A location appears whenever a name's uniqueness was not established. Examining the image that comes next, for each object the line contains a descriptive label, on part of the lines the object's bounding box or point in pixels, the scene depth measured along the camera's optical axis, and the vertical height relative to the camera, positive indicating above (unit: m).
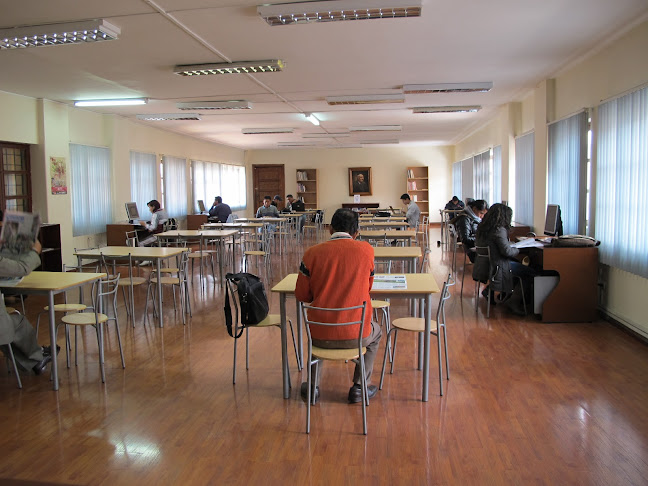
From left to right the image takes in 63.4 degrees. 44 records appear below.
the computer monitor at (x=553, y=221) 6.14 -0.22
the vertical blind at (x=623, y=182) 4.56 +0.19
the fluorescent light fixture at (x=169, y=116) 9.65 +1.69
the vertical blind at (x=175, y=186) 12.38 +0.50
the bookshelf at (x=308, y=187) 18.45 +0.66
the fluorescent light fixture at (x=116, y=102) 8.30 +1.70
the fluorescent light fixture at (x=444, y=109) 9.34 +1.71
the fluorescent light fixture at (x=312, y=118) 10.21 +1.77
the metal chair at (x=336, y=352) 2.88 -0.83
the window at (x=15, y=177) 7.97 +0.49
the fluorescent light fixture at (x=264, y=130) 12.31 +1.79
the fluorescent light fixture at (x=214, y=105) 8.45 +1.65
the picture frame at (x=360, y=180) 18.33 +0.87
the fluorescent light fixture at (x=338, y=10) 3.99 +1.51
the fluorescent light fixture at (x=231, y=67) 5.88 +1.58
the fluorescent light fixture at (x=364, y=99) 8.10 +1.66
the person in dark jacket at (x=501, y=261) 5.48 -0.61
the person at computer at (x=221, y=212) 11.66 -0.13
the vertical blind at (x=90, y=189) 9.22 +0.34
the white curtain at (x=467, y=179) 13.84 +0.69
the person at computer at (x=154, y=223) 9.47 -0.29
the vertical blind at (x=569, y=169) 5.96 +0.42
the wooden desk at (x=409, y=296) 3.34 -0.63
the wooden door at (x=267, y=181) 18.77 +0.89
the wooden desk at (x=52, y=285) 3.70 -0.56
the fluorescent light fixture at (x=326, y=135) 13.66 +1.86
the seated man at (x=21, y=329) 3.62 -0.86
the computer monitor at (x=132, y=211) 9.88 -0.08
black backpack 3.46 -0.63
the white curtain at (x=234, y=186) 16.33 +0.65
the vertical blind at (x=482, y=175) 11.45 +0.66
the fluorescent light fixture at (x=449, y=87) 7.31 +1.64
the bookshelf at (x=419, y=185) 17.95 +0.66
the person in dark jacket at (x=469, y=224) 7.22 -0.29
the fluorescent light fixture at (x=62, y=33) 4.41 +1.52
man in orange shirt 2.96 -0.42
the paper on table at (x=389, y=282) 3.43 -0.53
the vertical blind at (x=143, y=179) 10.89 +0.59
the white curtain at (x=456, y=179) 15.99 +0.79
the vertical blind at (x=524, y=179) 7.91 +0.39
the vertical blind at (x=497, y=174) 10.21 +0.59
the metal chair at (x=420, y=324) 3.47 -0.82
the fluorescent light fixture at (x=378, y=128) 12.12 +1.79
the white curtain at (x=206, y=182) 14.07 +0.70
